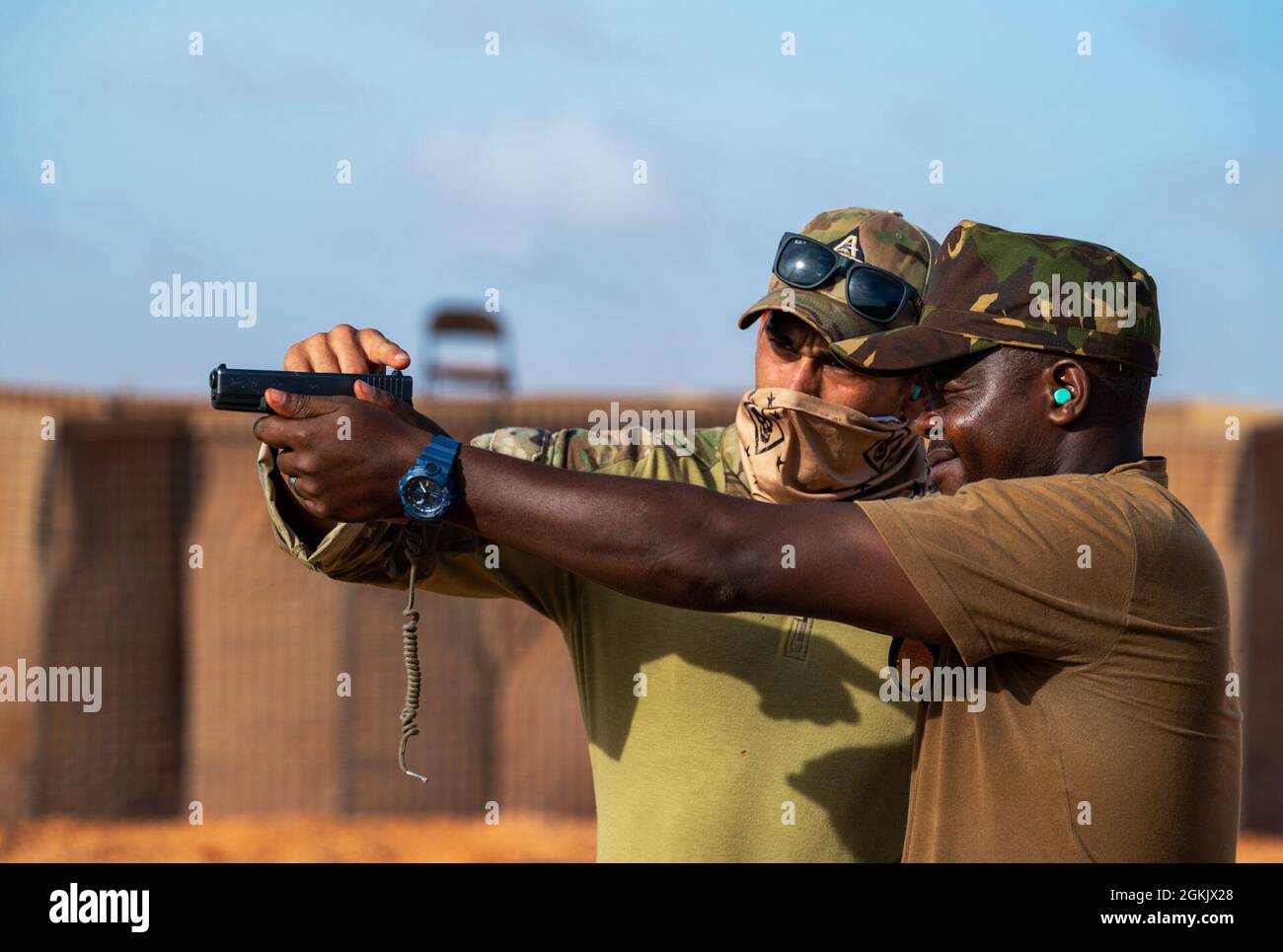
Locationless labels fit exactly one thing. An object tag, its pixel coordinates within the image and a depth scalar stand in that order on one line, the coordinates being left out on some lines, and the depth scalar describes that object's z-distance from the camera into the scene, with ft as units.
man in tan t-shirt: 7.68
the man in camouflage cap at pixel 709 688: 10.58
